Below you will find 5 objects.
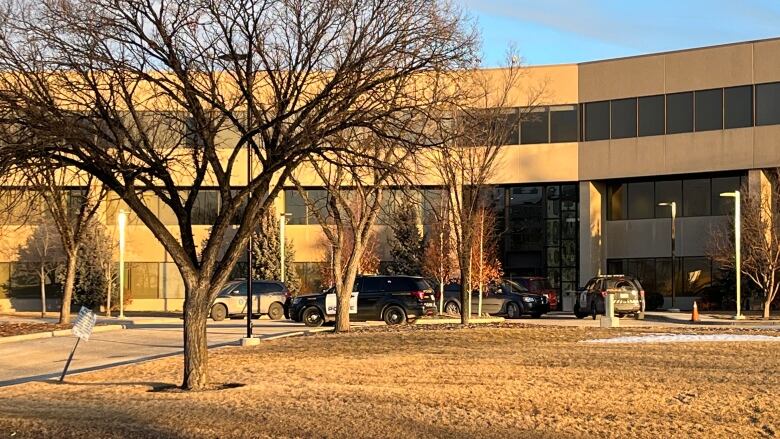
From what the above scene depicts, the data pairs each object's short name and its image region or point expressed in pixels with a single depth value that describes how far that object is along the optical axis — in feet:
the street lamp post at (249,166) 46.69
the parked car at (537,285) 135.95
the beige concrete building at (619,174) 155.22
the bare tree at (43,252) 165.99
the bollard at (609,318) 95.25
